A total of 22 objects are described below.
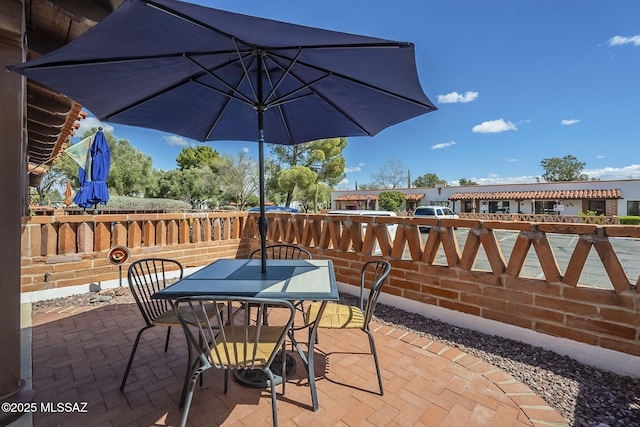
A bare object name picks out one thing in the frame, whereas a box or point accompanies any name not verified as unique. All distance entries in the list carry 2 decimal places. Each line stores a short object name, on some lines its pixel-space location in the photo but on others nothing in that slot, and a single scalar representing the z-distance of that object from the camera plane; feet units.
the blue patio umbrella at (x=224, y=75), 4.55
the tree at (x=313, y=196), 74.49
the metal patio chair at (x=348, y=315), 6.20
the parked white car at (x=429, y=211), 50.94
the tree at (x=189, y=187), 91.56
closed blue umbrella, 16.47
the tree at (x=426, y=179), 204.33
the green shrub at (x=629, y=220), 53.93
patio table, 5.25
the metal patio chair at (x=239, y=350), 4.38
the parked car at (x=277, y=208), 45.51
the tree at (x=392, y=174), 152.05
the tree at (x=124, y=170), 77.89
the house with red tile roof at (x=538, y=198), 68.95
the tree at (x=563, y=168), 154.30
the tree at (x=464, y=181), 186.33
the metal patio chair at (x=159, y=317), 6.31
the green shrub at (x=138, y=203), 49.37
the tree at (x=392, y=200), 79.25
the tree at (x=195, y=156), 123.44
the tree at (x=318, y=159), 77.36
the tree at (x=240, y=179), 88.79
